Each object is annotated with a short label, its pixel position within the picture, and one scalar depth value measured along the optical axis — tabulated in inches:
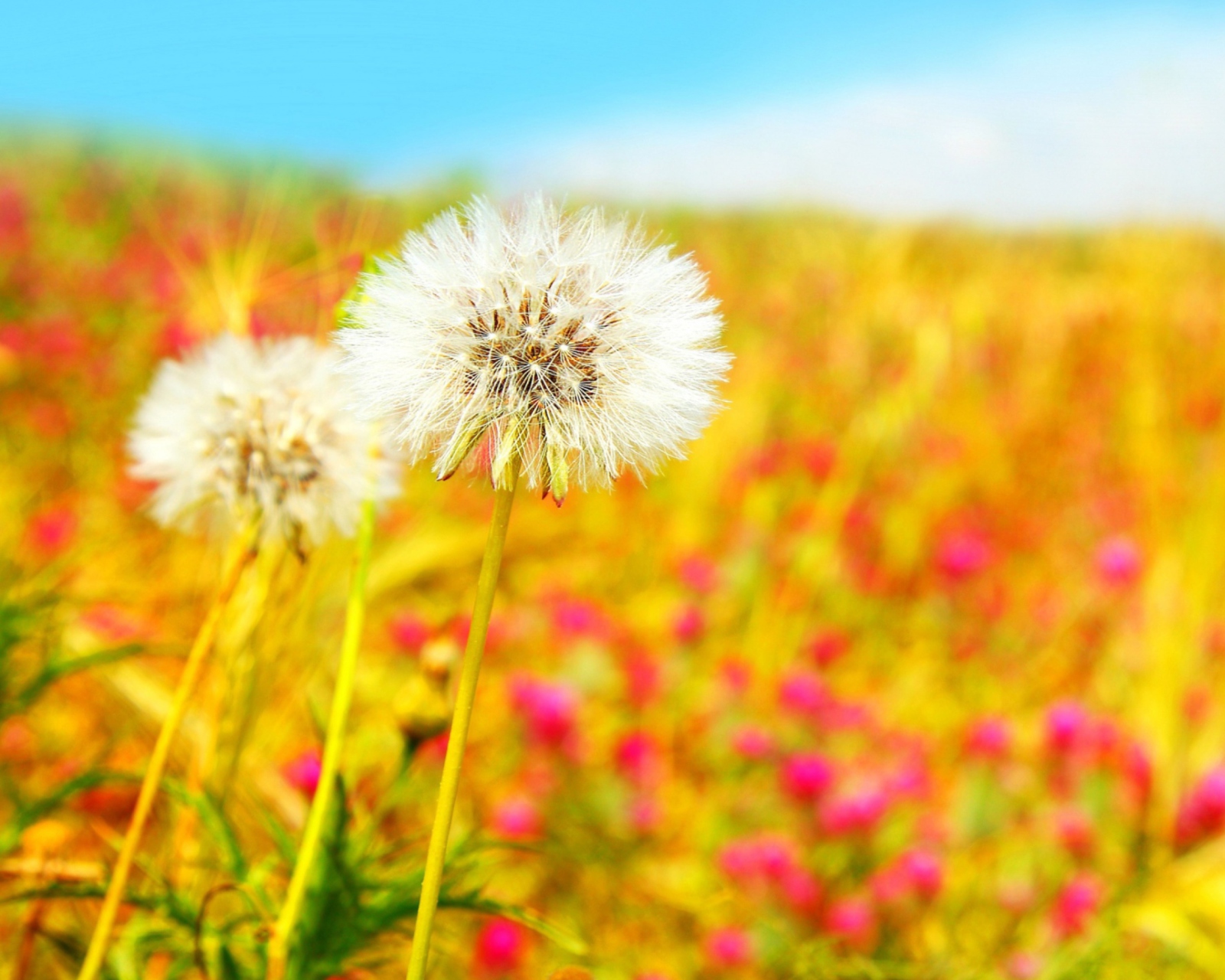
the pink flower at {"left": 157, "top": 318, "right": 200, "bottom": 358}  83.9
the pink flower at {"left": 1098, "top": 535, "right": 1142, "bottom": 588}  73.8
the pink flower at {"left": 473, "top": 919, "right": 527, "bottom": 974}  16.5
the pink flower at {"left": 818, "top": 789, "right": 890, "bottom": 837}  20.7
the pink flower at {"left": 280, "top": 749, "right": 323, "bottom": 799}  15.9
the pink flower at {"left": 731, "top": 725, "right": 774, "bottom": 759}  55.4
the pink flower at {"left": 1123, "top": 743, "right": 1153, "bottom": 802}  55.6
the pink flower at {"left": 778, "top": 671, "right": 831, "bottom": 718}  59.8
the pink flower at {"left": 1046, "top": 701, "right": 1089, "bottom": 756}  55.7
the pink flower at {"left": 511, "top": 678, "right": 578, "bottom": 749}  22.0
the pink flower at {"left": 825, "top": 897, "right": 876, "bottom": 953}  18.5
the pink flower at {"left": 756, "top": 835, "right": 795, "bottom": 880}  19.4
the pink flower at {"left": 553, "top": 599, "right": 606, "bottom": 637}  66.6
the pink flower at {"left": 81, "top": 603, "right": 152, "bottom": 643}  54.4
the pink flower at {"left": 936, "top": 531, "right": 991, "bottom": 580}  82.4
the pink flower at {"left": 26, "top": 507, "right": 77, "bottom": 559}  65.1
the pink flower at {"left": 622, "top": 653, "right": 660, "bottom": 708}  61.4
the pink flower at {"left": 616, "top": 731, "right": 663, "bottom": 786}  53.7
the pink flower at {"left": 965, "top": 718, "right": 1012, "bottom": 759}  58.0
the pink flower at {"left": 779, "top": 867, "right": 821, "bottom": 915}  19.1
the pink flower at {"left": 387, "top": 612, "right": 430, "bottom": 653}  58.8
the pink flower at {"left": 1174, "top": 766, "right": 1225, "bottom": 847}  21.9
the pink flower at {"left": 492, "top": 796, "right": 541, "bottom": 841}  20.0
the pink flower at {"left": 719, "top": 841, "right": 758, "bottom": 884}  19.8
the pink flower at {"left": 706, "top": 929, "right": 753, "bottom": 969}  18.0
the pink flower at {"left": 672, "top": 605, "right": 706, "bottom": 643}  66.6
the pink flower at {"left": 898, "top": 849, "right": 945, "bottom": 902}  19.4
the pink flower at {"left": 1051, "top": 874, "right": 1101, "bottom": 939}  19.2
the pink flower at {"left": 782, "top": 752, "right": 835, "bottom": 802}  21.0
